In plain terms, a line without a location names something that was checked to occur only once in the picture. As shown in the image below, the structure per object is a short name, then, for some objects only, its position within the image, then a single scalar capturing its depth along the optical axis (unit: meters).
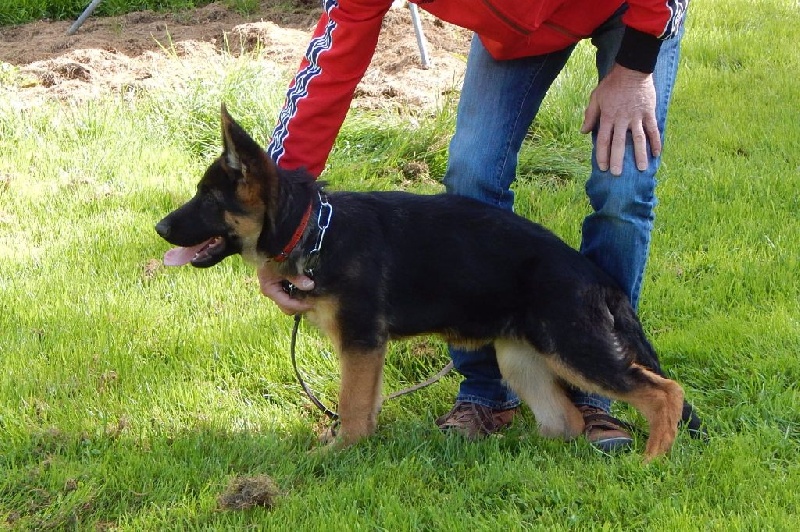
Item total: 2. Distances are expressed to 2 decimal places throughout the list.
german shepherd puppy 3.82
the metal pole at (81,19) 9.79
